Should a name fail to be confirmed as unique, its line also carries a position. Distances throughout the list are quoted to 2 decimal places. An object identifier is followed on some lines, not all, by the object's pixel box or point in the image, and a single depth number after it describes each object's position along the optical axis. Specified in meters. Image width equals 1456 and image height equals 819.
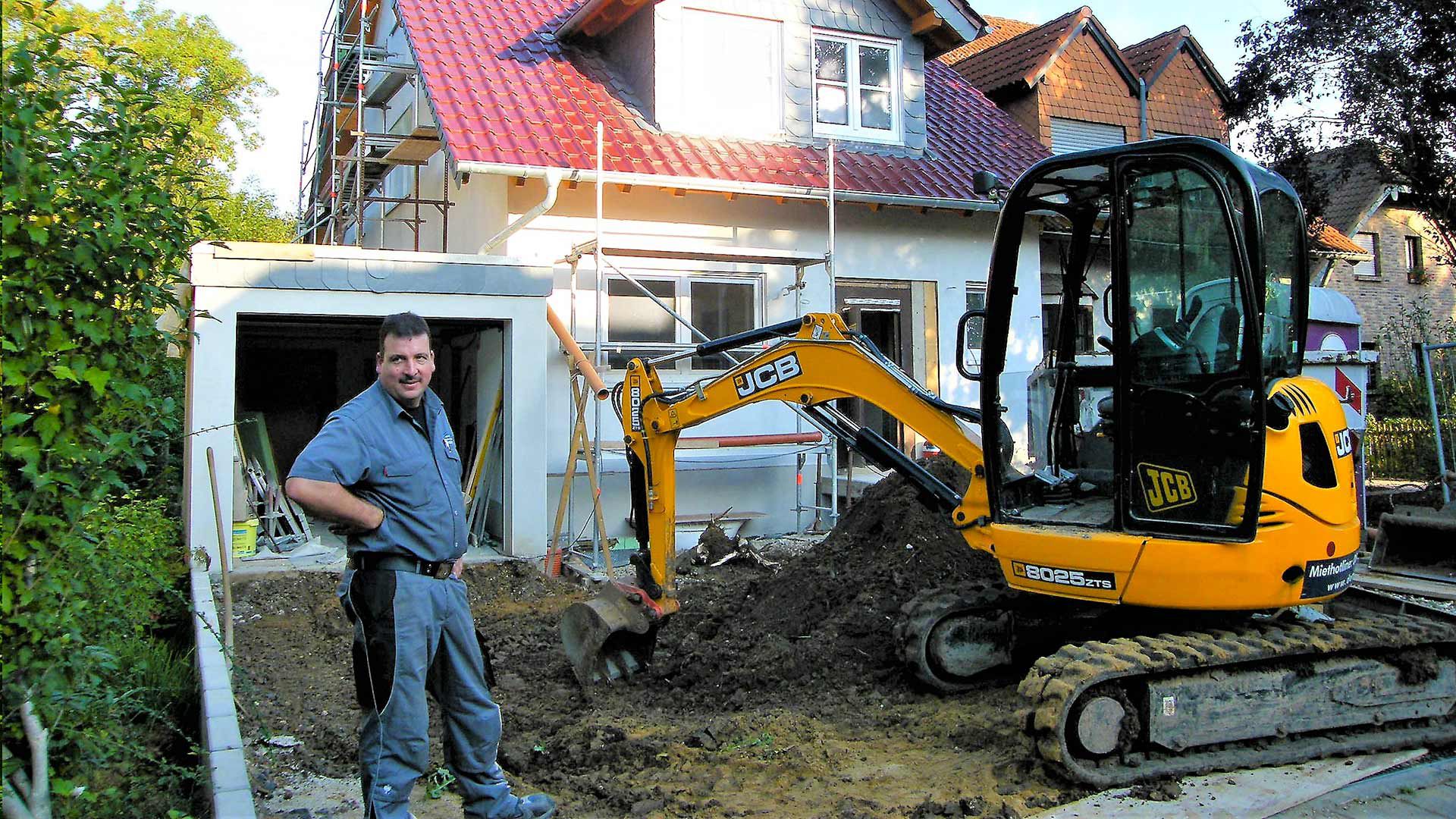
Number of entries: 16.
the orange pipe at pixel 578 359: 9.28
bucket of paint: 9.19
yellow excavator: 4.80
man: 3.81
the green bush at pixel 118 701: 3.66
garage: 8.96
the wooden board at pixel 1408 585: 8.15
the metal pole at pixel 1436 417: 10.67
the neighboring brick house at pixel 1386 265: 26.48
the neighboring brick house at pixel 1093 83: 17.22
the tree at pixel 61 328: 3.26
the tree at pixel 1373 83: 16.38
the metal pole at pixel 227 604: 5.61
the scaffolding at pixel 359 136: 13.20
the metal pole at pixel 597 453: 9.53
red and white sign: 11.49
